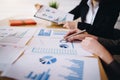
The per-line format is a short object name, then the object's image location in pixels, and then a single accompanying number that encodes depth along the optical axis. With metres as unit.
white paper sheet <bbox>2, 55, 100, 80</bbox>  0.56
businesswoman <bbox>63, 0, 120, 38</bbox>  1.38
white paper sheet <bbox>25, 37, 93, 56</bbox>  0.76
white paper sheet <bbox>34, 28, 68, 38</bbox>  1.02
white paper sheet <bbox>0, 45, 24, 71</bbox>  0.64
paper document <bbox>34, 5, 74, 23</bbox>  1.30
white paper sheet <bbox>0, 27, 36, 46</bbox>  0.87
